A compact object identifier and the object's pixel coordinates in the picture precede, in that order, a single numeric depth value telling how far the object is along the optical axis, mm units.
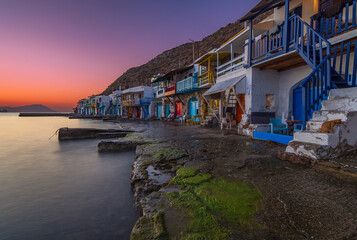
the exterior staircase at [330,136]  3648
